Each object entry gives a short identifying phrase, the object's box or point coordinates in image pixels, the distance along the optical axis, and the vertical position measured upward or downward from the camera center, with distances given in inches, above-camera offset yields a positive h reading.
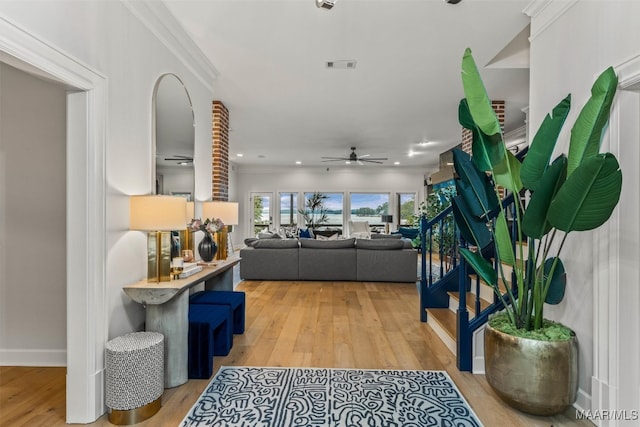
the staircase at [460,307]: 107.2 -36.7
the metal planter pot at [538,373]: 76.2 -36.9
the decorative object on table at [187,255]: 120.0 -16.0
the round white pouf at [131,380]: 78.7 -39.8
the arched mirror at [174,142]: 112.8 +24.9
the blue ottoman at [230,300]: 126.5 -33.9
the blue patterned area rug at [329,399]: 80.9 -49.7
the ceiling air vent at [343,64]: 143.0 +62.9
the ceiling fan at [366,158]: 392.2 +63.9
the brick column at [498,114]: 195.3 +56.2
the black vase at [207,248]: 128.9 -14.2
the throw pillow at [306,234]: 360.8 -24.8
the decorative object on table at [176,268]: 100.1 -17.0
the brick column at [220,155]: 183.3 +30.6
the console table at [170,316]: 90.4 -29.3
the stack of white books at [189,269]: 102.6 -18.8
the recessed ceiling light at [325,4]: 93.8 +57.6
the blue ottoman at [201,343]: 101.3 -39.9
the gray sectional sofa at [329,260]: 242.4 -35.8
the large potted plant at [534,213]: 66.9 -0.3
